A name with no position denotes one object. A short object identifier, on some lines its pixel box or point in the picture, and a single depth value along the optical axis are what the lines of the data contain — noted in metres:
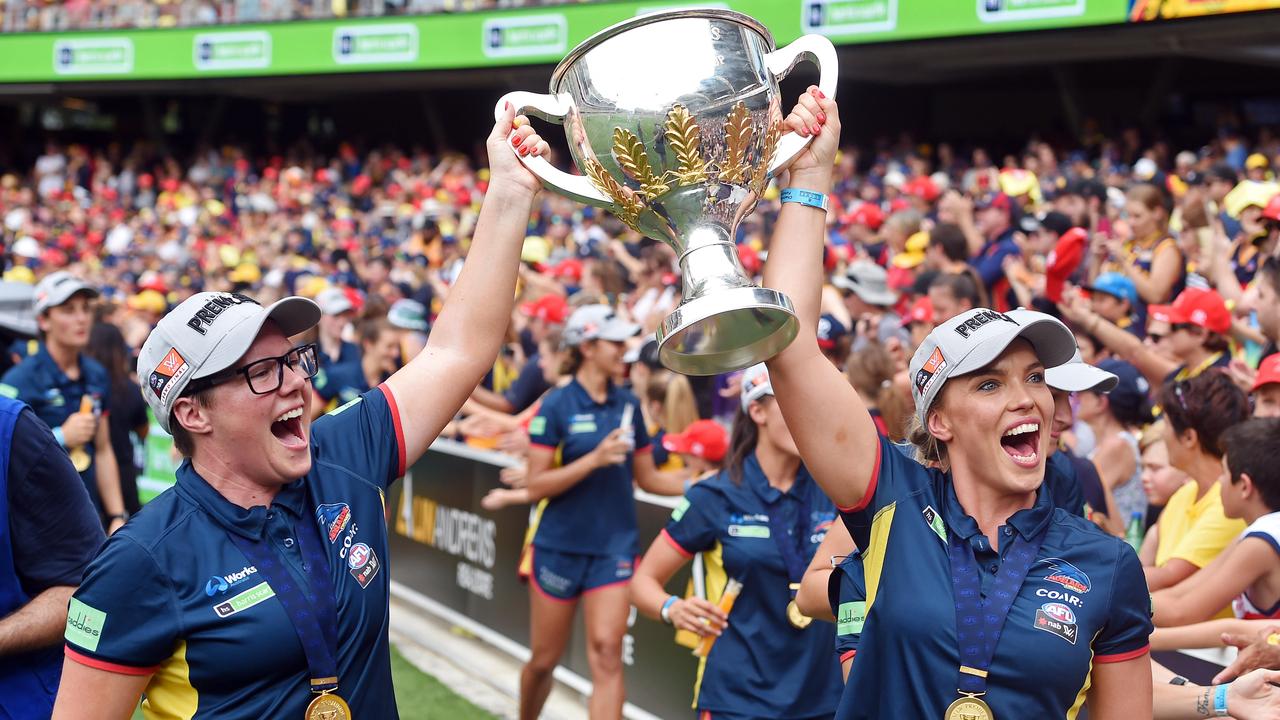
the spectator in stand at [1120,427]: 5.71
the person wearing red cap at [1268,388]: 4.43
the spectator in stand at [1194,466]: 4.15
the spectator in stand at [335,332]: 9.45
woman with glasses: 2.51
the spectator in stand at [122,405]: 7.41
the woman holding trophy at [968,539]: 2.54
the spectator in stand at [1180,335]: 6.06
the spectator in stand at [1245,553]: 3.59
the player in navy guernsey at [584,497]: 6.29
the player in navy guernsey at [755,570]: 4.33
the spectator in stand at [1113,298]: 7.03
